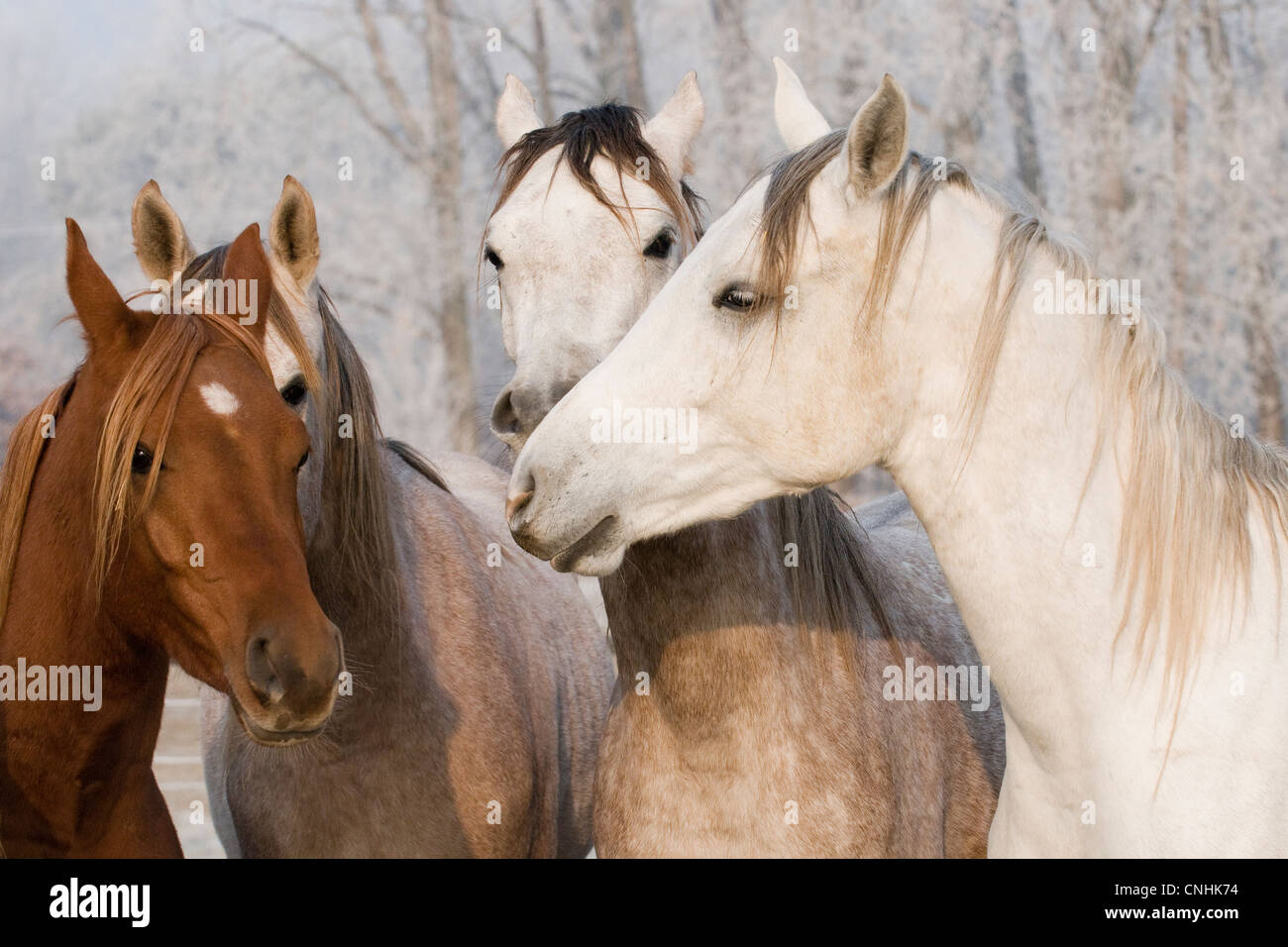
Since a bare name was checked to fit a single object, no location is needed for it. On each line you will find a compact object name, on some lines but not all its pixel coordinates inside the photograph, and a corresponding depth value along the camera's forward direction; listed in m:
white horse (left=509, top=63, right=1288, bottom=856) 2.36
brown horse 2.52
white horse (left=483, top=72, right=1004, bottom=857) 2.93
